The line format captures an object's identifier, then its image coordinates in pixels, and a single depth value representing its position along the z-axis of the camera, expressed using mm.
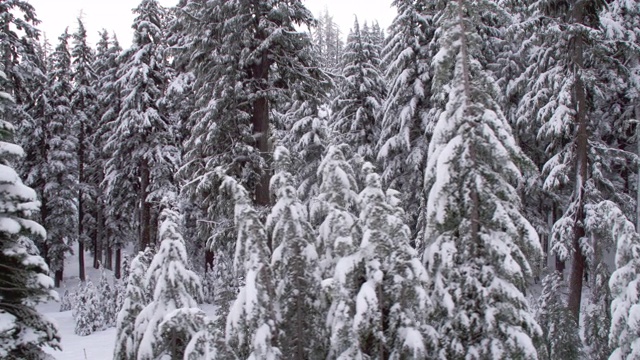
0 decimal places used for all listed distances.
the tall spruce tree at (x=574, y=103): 15156
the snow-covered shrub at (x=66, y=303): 27983
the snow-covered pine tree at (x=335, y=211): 7207
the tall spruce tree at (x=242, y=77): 12961
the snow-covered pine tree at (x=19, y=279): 8773
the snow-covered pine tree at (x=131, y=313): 9102
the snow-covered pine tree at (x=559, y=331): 12844
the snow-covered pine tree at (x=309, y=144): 22906
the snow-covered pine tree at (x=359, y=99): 23703
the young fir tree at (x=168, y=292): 7980
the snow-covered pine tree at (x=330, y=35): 75556
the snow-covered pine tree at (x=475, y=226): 7043
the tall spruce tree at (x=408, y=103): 19734
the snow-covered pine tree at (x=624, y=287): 9234
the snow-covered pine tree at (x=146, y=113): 24547
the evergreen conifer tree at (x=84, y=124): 35188
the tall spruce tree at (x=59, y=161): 33688
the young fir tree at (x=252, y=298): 6766
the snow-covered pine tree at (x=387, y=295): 6516
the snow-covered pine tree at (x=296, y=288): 7340
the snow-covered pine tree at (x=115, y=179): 28817
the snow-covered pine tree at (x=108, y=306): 23500
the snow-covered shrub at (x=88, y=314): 21750
